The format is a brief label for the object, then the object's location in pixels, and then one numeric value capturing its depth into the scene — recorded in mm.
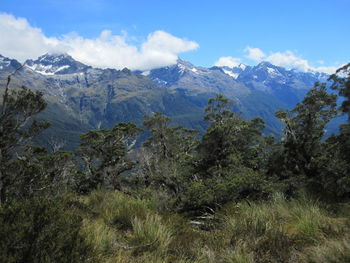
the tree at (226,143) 26969
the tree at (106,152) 32594
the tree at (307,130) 23850
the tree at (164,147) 27619
